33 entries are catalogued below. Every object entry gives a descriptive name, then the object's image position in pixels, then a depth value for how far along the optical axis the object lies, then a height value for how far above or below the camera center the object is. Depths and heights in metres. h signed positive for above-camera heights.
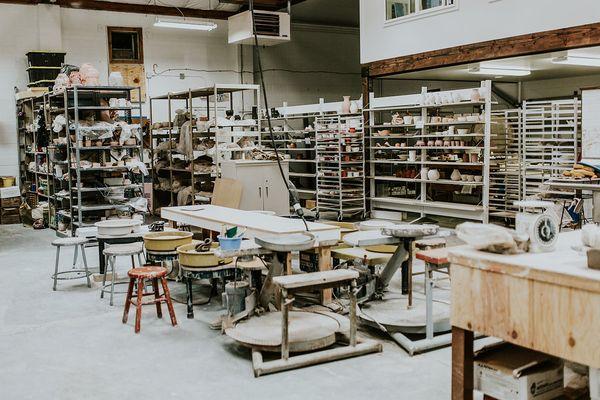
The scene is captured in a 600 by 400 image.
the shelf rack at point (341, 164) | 11.76 -0.33
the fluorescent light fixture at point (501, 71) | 12.43 +1.51
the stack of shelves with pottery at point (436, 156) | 9.76 -0.18
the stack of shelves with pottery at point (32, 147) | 11.49 +0.10
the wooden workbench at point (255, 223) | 5.32 -0.70
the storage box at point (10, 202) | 12.57 -0.99
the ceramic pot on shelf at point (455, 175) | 10.30 -0.50
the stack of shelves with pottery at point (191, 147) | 10.59 +0.04
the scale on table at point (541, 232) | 2.56 -0.36
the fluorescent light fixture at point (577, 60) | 11.12 +1.48
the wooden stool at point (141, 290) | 5.27 -1.19
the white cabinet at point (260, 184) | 9.88 -0.56
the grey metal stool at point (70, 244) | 6.88 -1.00
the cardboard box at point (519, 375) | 2.52 -0.94
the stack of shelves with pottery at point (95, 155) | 9.38 -0.06
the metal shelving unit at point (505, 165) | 10.08 -0.34
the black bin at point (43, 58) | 12.42 +1.87
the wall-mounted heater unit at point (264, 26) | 13.56 +2.65
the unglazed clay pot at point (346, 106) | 11.91 +0.76
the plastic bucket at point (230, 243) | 4.83 -0.72
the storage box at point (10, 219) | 12.55 -1.33
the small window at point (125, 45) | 13.94 +2.37
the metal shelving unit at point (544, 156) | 9.16 -0.21
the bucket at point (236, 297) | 5.05 -1.19
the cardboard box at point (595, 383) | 2.30 -0.89
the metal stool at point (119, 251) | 6.20 -1.00
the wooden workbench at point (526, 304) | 2.18 -0.60
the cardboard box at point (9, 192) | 12.50 -0.78
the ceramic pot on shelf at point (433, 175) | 10.54 -0.50
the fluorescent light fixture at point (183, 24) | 12.47 +2.54
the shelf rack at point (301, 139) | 12.60 +0.19
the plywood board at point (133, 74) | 13.93 +1.71
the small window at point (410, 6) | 10.18 +2.35
